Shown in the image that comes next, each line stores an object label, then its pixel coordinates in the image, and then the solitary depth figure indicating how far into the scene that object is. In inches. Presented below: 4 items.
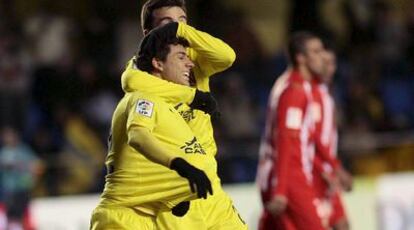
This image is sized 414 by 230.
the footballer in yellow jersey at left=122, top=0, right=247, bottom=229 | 544.4
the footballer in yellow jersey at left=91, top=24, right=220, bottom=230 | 534.9
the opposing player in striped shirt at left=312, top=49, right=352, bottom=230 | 772.6
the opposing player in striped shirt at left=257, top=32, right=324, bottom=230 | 756.6
